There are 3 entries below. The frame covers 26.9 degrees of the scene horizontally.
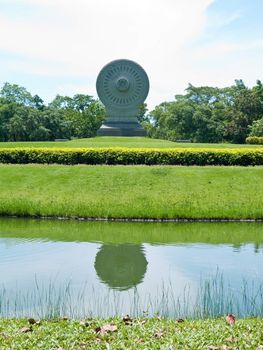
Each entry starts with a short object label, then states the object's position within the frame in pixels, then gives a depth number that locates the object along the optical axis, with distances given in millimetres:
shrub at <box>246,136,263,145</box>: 38500
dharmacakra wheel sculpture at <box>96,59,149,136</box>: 39906
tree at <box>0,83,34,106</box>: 65438
